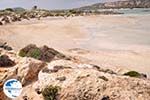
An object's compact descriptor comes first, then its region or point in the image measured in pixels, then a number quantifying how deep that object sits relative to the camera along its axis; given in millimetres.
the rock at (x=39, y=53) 8760
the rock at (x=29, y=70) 6132
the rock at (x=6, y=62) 6805
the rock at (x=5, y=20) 34698
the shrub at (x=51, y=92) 5067
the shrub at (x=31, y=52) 8703
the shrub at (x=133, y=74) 6809
